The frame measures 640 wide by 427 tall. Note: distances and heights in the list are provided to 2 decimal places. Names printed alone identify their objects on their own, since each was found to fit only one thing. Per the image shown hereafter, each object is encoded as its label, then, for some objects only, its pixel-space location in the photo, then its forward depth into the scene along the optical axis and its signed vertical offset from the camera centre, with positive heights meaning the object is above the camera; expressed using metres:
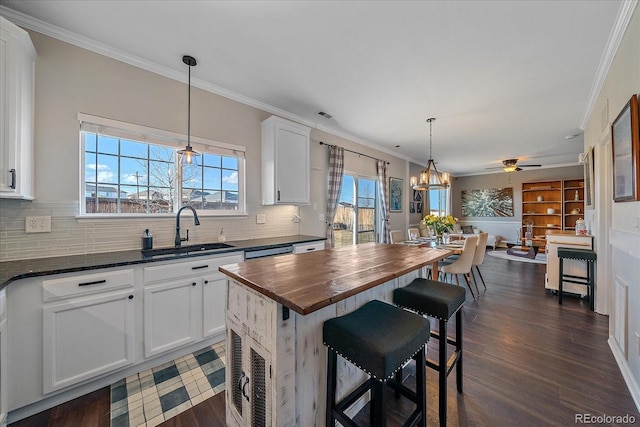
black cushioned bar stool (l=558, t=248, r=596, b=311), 3.11 -0.73
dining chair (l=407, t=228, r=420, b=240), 5.14 -0.38
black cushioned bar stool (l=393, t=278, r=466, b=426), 1.42 -0.58
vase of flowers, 4.00 -0.15
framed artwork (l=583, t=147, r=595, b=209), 3.27 +0.52
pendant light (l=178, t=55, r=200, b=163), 2.20 +0.89
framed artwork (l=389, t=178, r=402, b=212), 5.61 +0.46
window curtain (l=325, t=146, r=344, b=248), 4.07 +0.45
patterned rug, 1.55 -1.27
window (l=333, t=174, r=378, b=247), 4.48 +0.04
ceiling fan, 5.94 +1.21
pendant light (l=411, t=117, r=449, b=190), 4.02 +0.58
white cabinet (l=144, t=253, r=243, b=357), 1.93 -0.75
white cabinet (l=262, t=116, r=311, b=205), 3.08 +0.69
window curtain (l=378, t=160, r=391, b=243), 5.18 +0.26
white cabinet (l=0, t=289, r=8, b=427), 1.31 -0.80
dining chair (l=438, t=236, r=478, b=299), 3.37 -0.67
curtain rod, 4.02 +1.17
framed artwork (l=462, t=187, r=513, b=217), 8.20 +0.42
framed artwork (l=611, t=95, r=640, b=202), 1.55 +0.42
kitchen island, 1.07 -0.56
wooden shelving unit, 7.23 +0.30
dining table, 3.71 -0.48
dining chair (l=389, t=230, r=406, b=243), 4.35 -0.41
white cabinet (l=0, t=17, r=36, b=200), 1.55 +0.69
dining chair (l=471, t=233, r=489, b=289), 3.80 -0.57
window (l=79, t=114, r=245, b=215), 2.14 +0.43
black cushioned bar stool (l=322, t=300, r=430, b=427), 1.00 -0.58
